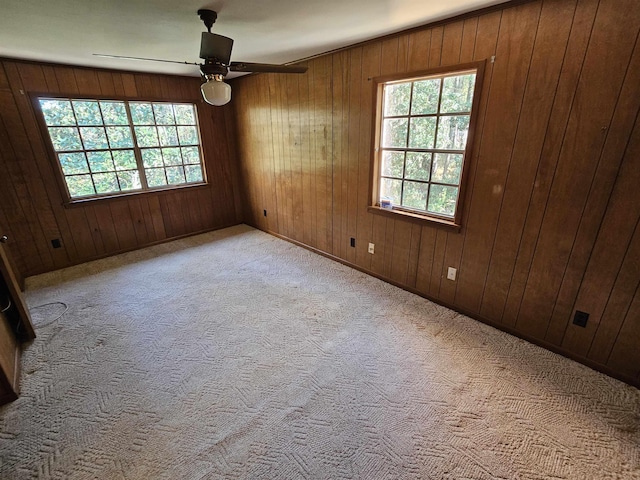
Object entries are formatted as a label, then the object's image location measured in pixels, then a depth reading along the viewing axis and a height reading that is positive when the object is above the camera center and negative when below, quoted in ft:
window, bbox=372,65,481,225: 7.25 -0.08
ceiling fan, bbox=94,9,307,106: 5.66 +1.51
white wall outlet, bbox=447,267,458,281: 8.23 -3.71
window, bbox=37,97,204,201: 10.99 -0.06
